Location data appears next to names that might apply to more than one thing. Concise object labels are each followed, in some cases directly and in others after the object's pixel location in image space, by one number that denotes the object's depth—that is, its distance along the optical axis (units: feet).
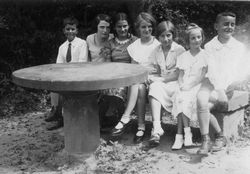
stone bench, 16.19
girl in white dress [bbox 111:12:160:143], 16.67
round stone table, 13.57
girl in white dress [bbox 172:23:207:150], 15.66
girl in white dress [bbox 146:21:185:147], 16.08
